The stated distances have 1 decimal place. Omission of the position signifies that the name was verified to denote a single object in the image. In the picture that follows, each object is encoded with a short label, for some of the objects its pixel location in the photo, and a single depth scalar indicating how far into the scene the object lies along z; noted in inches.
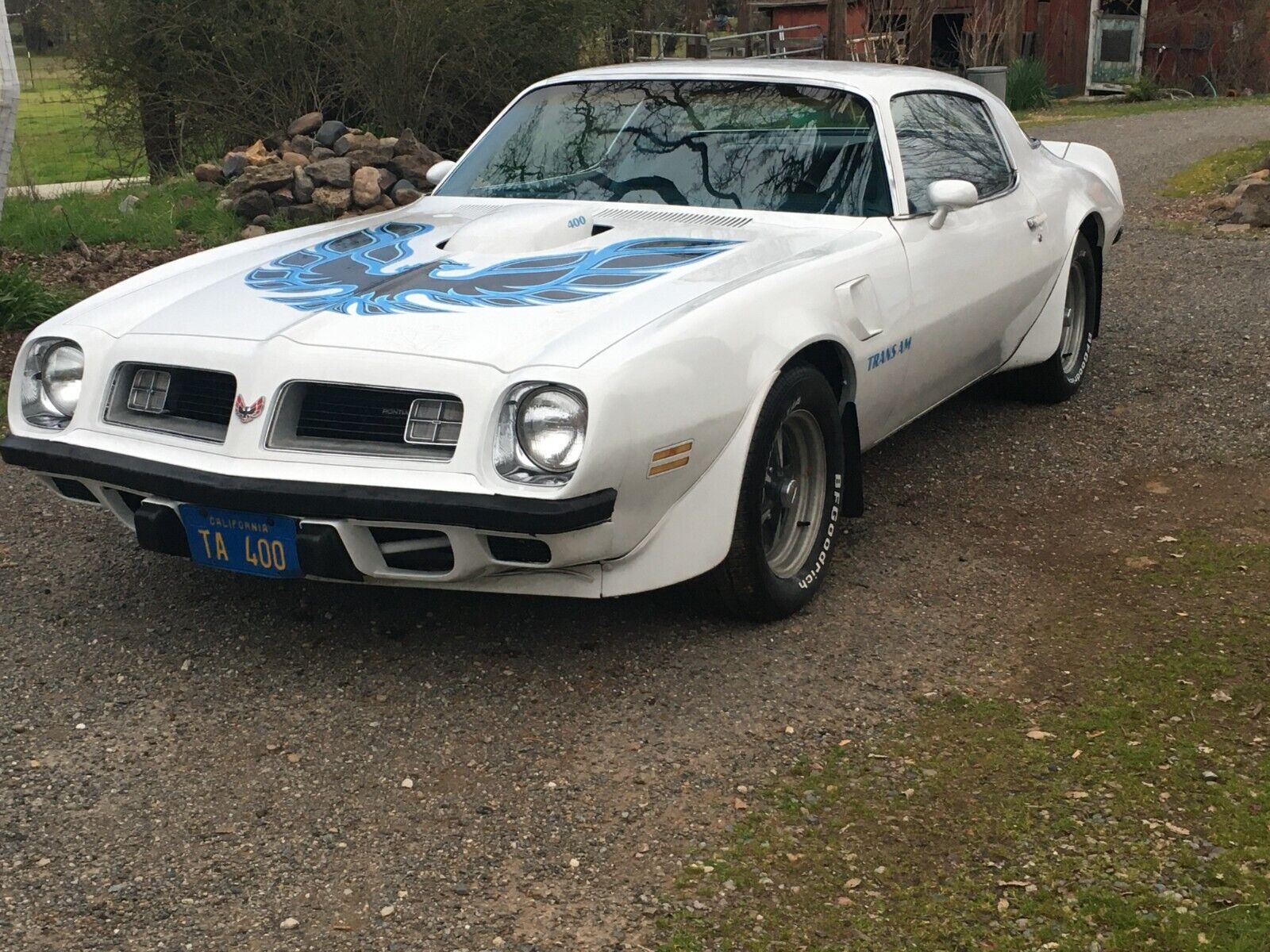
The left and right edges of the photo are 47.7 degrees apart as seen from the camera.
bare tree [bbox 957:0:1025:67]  839.7
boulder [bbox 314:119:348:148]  433.7
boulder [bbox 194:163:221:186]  434.0
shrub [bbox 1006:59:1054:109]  851.4
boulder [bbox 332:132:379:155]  426.0
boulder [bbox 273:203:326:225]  396.8
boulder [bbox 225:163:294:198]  401.7
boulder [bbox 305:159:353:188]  406.9
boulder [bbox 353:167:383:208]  403.2
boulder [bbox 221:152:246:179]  430.0
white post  282.2
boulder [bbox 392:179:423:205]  409.7
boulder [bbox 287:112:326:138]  442.9
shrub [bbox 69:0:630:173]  465.7
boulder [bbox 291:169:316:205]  404.3
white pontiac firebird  132.3
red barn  912.3
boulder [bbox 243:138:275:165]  421.7
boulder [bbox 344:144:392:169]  416.5
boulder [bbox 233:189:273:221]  396.2
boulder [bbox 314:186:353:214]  400.2
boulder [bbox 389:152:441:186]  422.3
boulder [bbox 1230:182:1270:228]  400.2
